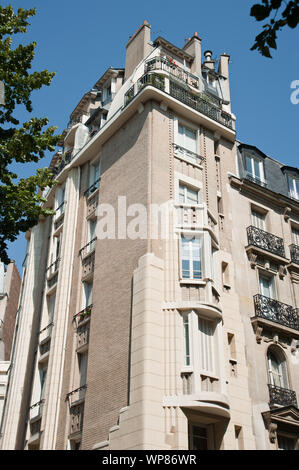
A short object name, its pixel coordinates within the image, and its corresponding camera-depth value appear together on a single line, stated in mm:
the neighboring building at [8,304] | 41469
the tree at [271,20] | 8648
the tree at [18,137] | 17969
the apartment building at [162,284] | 19688
